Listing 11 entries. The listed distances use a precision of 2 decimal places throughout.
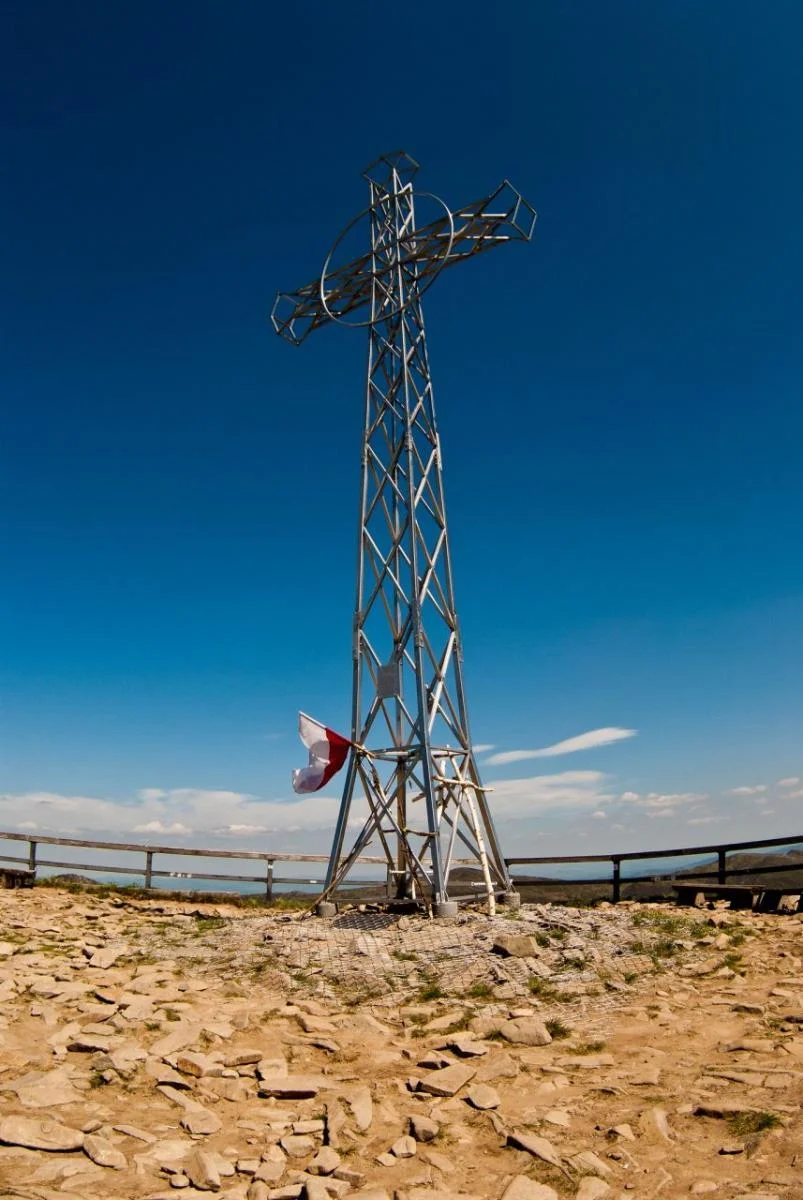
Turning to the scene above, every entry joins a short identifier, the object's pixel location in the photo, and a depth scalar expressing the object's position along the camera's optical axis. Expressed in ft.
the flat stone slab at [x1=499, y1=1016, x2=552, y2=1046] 27.61
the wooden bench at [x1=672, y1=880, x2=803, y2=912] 48.62
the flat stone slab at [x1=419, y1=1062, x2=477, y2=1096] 23.52
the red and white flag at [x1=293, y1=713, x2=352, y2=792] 47.57
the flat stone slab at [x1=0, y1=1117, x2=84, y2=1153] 19.53
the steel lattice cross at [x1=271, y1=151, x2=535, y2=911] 46.62
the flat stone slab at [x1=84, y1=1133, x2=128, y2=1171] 18.98
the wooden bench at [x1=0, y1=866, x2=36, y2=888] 60.29
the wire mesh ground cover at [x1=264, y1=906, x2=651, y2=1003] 33.60
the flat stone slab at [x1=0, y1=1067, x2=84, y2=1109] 22.07
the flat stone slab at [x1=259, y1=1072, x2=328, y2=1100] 23.52
